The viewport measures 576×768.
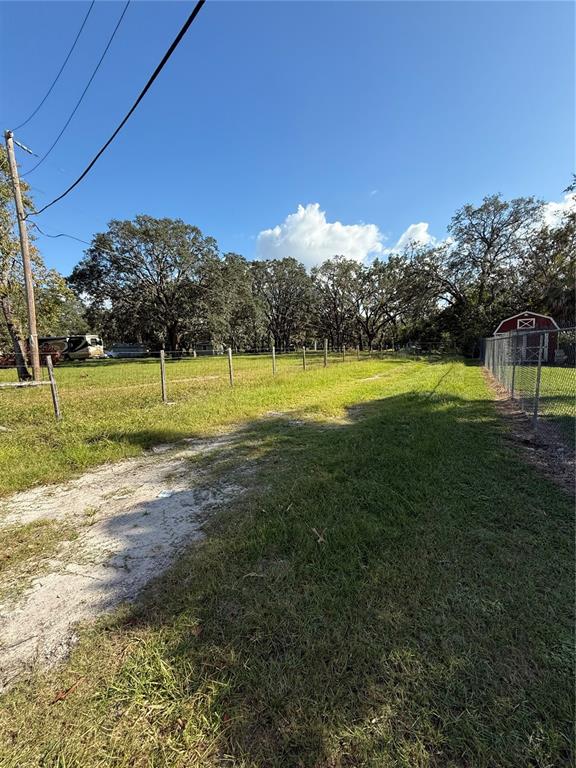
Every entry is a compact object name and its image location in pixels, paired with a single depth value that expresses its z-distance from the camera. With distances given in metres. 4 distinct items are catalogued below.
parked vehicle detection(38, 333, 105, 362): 30.86
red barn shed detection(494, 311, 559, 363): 19.23
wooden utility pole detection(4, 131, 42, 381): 9.56
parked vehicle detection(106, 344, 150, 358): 50.91
